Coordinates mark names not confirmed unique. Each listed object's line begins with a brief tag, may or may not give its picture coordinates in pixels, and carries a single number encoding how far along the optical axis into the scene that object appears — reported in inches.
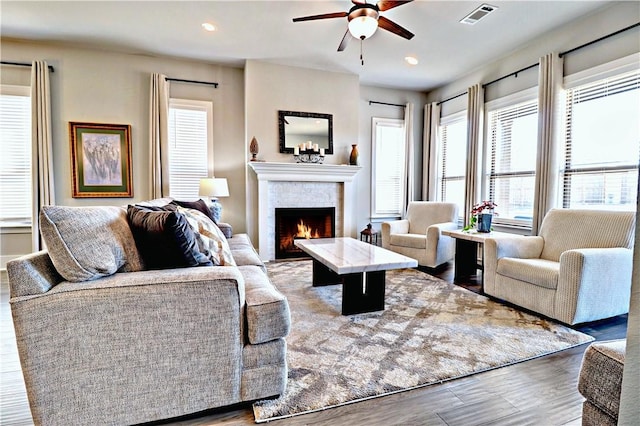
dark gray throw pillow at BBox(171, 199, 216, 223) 119.0
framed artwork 168.2
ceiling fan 102.7
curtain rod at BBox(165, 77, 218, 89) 179.9
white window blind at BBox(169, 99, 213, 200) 183.0
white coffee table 97.8
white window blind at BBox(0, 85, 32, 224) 159.0
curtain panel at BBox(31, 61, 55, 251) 157.3
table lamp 167.0
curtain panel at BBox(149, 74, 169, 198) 173.8
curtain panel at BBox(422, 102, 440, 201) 220.7
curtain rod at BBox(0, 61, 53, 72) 156.9
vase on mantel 200.2
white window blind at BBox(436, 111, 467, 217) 204.2
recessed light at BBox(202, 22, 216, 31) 141.5
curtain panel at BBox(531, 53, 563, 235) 140.3
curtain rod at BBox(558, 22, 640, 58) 117.2
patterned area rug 65.0
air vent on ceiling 125.9
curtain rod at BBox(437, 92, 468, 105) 200.5
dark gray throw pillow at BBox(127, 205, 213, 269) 60.7
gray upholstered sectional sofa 47.6
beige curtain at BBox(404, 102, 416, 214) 225.6
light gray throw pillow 50.4
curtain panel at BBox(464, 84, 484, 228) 182.1
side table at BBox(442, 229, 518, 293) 149.6
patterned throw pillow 73.3
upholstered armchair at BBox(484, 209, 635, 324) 92.4
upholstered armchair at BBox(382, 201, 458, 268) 161.0
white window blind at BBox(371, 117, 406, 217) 224.8
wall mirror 190.1
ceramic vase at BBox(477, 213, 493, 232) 142.9
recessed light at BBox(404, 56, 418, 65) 174.9
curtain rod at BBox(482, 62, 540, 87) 154.0
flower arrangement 145.9
